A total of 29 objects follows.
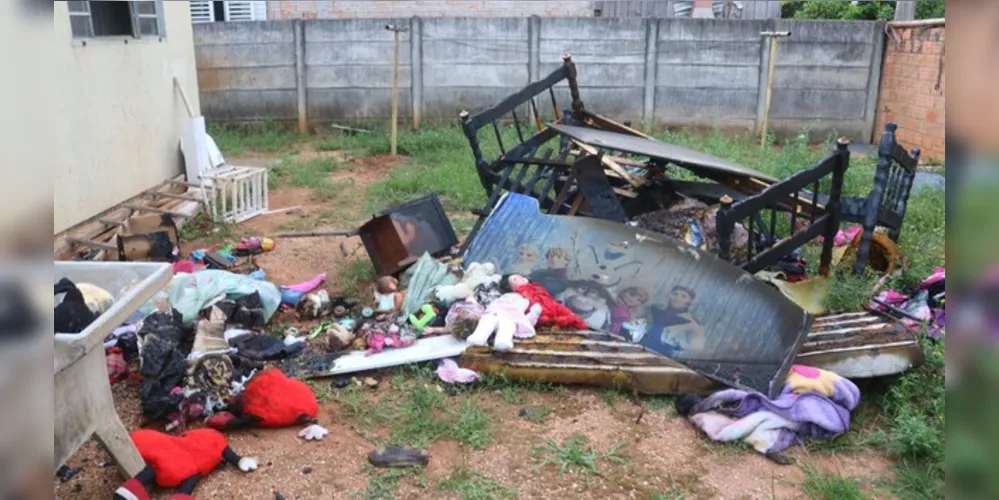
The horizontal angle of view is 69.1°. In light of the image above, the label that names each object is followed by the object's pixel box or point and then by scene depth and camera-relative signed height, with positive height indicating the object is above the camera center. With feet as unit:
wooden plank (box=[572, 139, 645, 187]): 17.39 -2.70
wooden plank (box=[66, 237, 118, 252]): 18.38 -4.66
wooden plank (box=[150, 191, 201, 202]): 22.58 -4.27
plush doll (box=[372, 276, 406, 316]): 15.38 -5.04
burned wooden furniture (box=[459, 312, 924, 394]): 12.06 -5.12
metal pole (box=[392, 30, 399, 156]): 30.96 -1.42
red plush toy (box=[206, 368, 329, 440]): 11.39 -5.42
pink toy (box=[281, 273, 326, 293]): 16.79 -5.20
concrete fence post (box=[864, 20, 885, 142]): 33.42 -1.12
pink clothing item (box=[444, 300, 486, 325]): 13.87 -4.73
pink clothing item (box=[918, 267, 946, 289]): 14.48 -4.33
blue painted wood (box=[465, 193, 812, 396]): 12.42 -4.24
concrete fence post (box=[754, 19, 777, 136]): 33.96 -1.23
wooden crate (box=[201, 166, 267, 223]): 22.97 -4.30
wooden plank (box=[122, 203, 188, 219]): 21.26 -4.38
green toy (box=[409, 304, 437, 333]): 14.29 -5.06
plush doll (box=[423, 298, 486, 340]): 13.46 -4.79
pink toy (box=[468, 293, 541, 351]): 13.08 -4.76
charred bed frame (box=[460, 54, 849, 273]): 13.51 -2.81
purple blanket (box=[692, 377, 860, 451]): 11.10 -5.34
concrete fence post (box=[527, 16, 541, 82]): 34.73 +0.36
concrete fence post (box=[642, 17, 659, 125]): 34.45 -0.51
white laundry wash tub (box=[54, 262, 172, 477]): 7.70 -3.49
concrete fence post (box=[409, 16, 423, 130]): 34.78 -0.52
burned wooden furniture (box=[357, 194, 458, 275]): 17.01 -4.17
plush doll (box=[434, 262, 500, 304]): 14.69 -4.55
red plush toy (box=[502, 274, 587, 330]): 13.88 -4.69
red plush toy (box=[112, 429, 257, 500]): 9.80 -5.41
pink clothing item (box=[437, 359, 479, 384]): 12.78 -5.45
